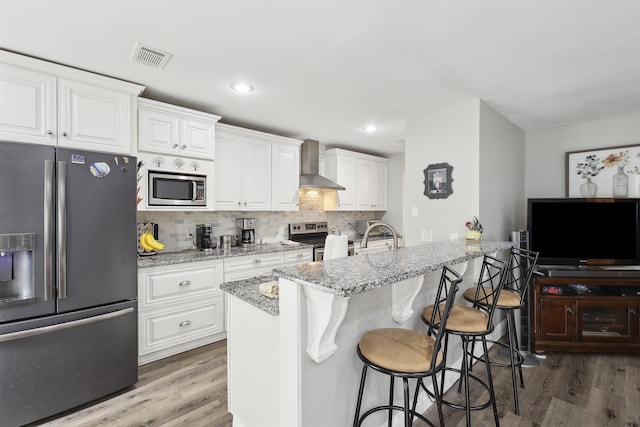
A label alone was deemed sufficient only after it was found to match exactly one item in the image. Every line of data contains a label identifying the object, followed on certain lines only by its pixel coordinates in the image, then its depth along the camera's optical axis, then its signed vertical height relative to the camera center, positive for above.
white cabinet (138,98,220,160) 2.69 +0.79
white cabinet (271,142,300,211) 3.87 +0.49
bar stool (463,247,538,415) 1.98 -0.63
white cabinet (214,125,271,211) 3.36 +0.49
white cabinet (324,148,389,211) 4.72 +0.55
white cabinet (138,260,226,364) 2.59 -0.89
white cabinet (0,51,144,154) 1.95 +0.77
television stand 2.76 -0.96
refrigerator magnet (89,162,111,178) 2.08 +0.30
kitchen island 1.23 -0.59
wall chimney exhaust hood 4.24 +0.67
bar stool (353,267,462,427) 1.18 -0.60
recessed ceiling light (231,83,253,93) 2.52 +1.08
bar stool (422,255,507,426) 1.55 -0.60
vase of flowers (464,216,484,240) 2.53 -0.16
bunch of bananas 2.82 -0.29
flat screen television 2.87 -0.18
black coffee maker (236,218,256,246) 3.80 -0.23
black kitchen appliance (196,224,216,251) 3.35 -0.28
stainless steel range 4.45 -0.32
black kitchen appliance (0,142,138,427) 1.80 -0.44
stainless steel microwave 2.79 +0.23
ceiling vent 1.96 +1.07
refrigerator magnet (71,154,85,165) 2.00 +0.36
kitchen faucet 1.65 -0.12
